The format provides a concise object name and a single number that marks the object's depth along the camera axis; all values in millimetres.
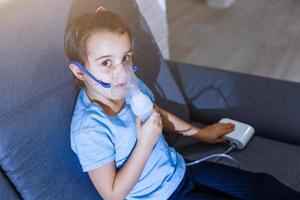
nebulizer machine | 876
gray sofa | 828
